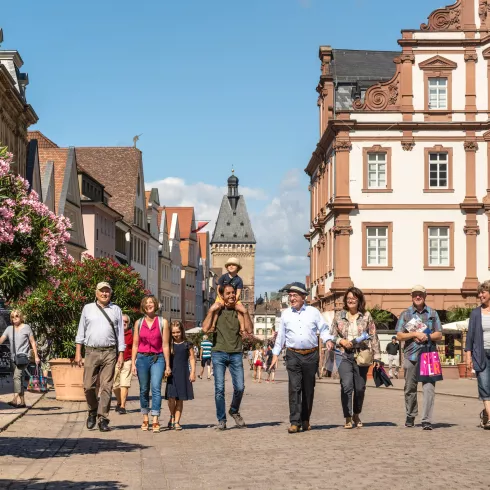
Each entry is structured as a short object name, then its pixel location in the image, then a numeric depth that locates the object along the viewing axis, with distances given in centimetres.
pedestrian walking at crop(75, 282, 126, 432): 1543
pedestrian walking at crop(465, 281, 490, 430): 1542
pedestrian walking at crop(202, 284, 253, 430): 1557
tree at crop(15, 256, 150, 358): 2488
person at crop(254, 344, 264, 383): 4128
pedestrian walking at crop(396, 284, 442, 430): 1580
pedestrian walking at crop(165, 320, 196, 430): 1598
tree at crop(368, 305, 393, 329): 4975
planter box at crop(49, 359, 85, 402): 2272
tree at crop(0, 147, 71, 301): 1238
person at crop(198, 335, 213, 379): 4809
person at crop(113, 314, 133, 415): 1967
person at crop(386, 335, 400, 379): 4234
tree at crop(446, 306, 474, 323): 4825
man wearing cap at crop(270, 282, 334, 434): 1528
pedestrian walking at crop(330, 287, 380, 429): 1565
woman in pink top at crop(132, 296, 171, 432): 1579
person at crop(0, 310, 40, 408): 2033
